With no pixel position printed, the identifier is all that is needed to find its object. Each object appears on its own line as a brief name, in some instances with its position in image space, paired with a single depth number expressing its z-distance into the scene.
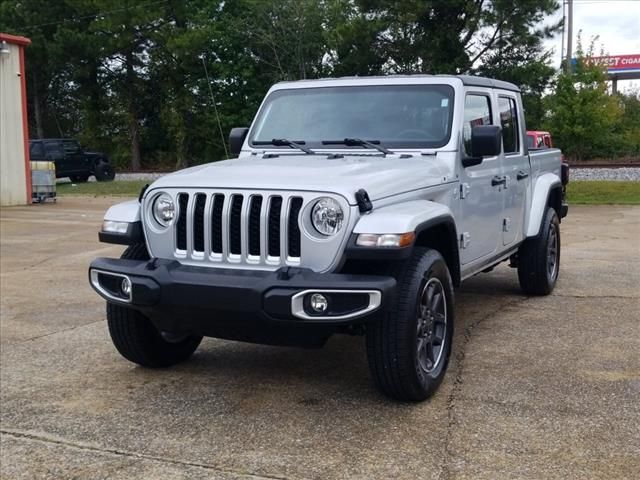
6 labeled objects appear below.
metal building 18.19
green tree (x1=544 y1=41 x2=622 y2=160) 27.44
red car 18.09
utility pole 32.47
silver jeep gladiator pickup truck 3.84
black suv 26.98
